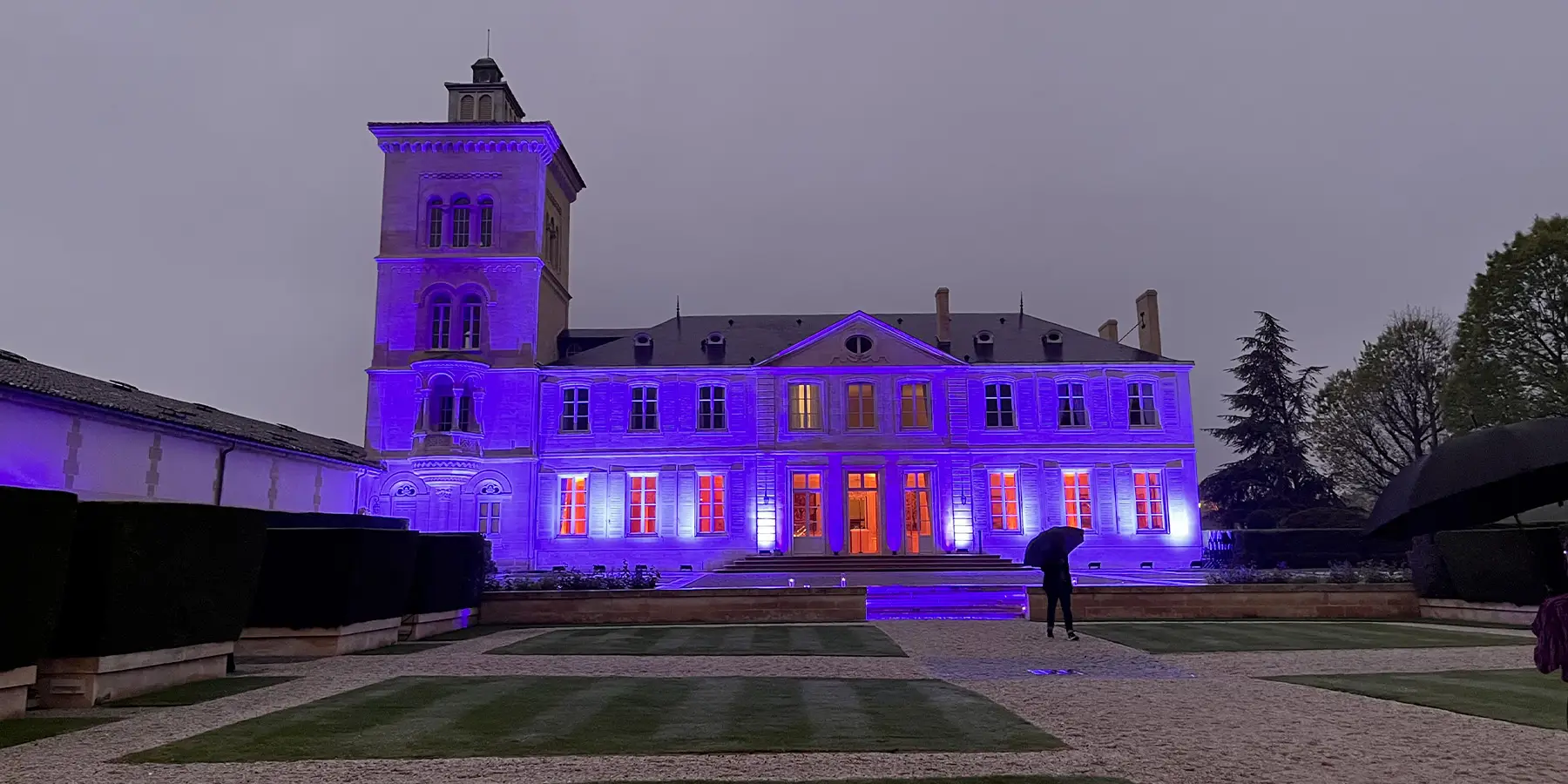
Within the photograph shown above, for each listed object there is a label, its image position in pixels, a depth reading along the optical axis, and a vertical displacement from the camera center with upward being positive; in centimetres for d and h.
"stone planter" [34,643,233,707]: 918 -128
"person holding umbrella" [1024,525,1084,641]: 1516 -31
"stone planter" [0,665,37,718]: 828 -123
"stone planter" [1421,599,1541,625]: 1630 -135
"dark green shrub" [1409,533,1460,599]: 1778 -63
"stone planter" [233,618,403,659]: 1342 -134
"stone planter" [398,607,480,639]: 1585 -134
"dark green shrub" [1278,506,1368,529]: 3584 +85
